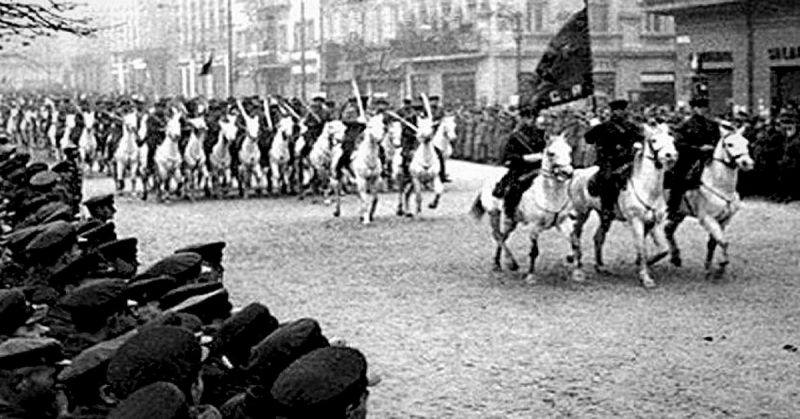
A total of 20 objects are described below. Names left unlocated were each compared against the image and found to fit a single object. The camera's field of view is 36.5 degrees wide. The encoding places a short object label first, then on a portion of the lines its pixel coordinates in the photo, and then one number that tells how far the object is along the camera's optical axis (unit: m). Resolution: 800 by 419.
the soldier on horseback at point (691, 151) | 13.22
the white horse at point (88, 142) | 30.28
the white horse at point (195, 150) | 23.42
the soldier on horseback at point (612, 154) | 13.05
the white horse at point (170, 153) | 23.12
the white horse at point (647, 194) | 12.44
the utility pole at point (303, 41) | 49.36
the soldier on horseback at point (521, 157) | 13.38
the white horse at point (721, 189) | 12.99
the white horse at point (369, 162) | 19.11
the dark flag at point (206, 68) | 28.64
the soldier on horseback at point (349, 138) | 20.73
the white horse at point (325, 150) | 21.28
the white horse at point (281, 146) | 23.81
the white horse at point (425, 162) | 19.17
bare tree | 8.97
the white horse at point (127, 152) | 24.83
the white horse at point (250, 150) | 23.78
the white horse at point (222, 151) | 23.78
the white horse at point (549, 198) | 12.60
